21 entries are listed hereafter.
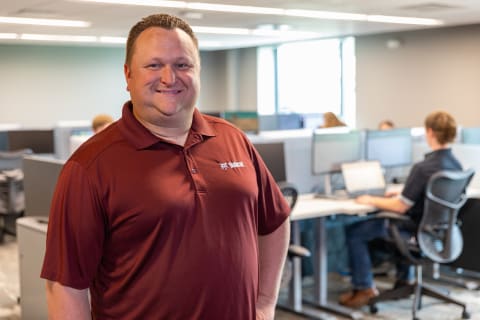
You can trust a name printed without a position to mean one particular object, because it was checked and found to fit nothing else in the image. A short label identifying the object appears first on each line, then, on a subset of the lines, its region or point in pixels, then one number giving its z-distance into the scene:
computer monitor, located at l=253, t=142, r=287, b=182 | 4.44
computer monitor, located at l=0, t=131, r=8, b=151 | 7.01
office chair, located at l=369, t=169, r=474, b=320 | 3.96
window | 10.51
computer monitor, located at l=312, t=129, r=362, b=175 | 4.80
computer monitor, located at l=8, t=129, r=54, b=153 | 7.00
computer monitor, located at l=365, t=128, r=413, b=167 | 5.12
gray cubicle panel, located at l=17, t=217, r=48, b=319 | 3.13
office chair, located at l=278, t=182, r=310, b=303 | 3.66
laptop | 4.70
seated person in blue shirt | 4.05
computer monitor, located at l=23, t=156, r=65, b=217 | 3.20
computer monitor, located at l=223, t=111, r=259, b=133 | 6.78
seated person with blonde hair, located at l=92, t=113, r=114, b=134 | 4.83
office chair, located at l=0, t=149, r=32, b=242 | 6.00
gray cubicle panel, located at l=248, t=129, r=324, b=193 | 4.76
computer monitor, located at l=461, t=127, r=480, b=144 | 5.95
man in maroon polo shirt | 1.29
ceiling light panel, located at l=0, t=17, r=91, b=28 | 7.38
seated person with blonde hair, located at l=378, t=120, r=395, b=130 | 7.09
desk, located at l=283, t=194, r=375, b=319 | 4.18
